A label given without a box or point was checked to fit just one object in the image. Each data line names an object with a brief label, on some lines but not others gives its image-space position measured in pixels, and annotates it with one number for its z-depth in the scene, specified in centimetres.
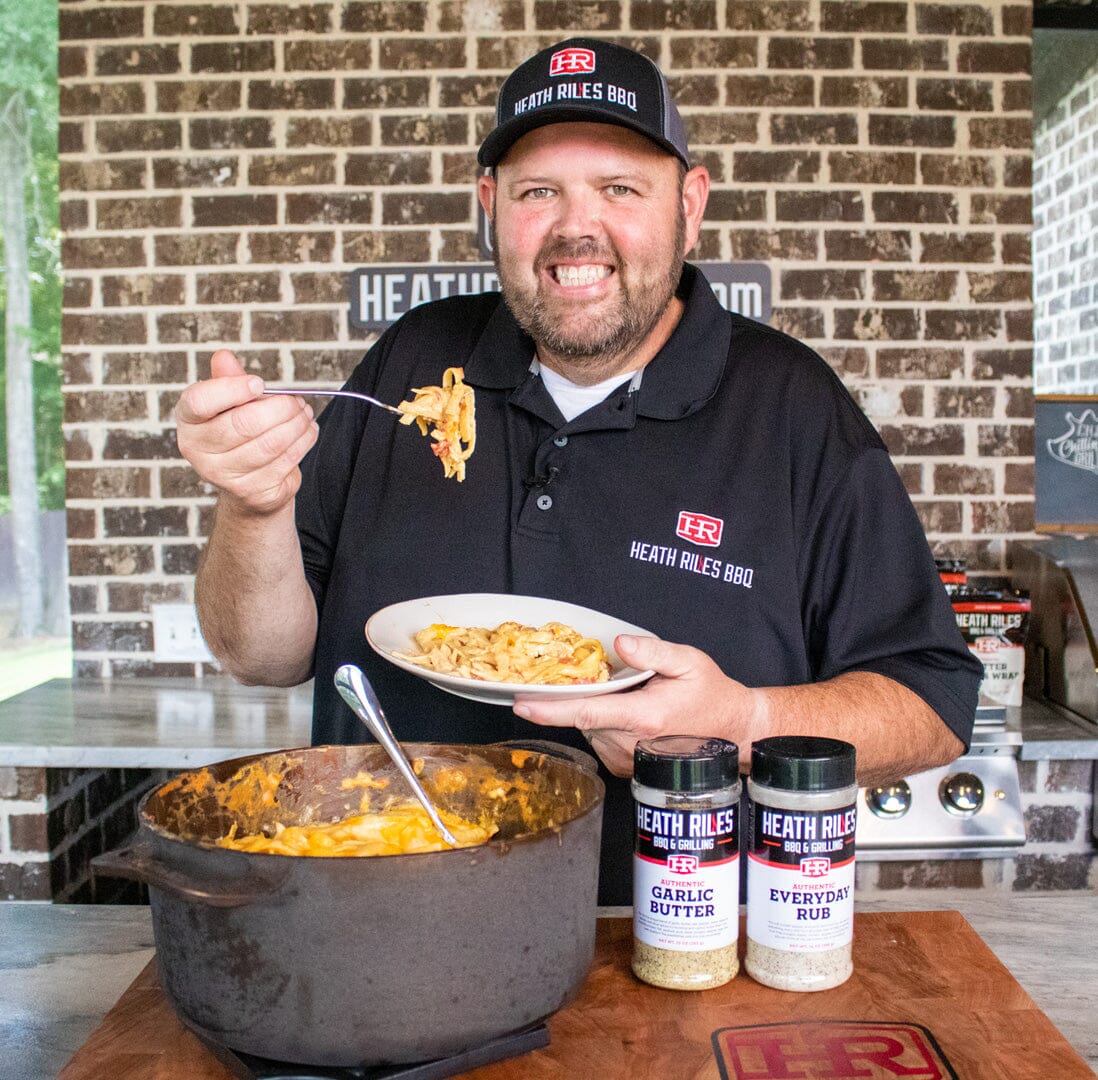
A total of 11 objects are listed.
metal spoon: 108
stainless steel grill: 247
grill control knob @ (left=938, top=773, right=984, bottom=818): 247
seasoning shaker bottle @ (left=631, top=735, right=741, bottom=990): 101
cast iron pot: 83
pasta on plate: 131
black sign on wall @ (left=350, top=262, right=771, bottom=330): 284
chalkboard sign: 300
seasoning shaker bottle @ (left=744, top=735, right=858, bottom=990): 100
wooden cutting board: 92
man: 158
